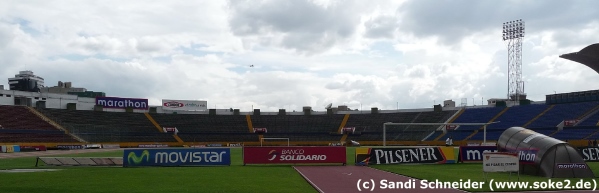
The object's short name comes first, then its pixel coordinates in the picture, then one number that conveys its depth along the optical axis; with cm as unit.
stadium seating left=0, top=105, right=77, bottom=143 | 7450
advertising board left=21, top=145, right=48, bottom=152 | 6973
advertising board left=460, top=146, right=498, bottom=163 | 3716
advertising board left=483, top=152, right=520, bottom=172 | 2019
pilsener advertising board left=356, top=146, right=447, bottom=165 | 3488
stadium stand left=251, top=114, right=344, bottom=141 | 9839
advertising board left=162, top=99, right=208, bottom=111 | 10988
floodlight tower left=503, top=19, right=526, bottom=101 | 9219
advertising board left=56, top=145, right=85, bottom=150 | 7571
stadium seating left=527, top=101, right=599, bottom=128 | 8169
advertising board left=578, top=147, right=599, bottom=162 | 3744
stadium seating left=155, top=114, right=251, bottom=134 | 9850
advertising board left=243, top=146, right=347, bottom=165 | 3472
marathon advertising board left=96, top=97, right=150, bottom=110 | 9981
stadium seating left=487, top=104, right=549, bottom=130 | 8638
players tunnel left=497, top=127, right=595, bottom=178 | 2366
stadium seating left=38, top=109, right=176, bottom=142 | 8406
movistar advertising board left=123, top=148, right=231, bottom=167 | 3338
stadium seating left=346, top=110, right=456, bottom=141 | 9462
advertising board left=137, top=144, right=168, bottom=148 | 8385
